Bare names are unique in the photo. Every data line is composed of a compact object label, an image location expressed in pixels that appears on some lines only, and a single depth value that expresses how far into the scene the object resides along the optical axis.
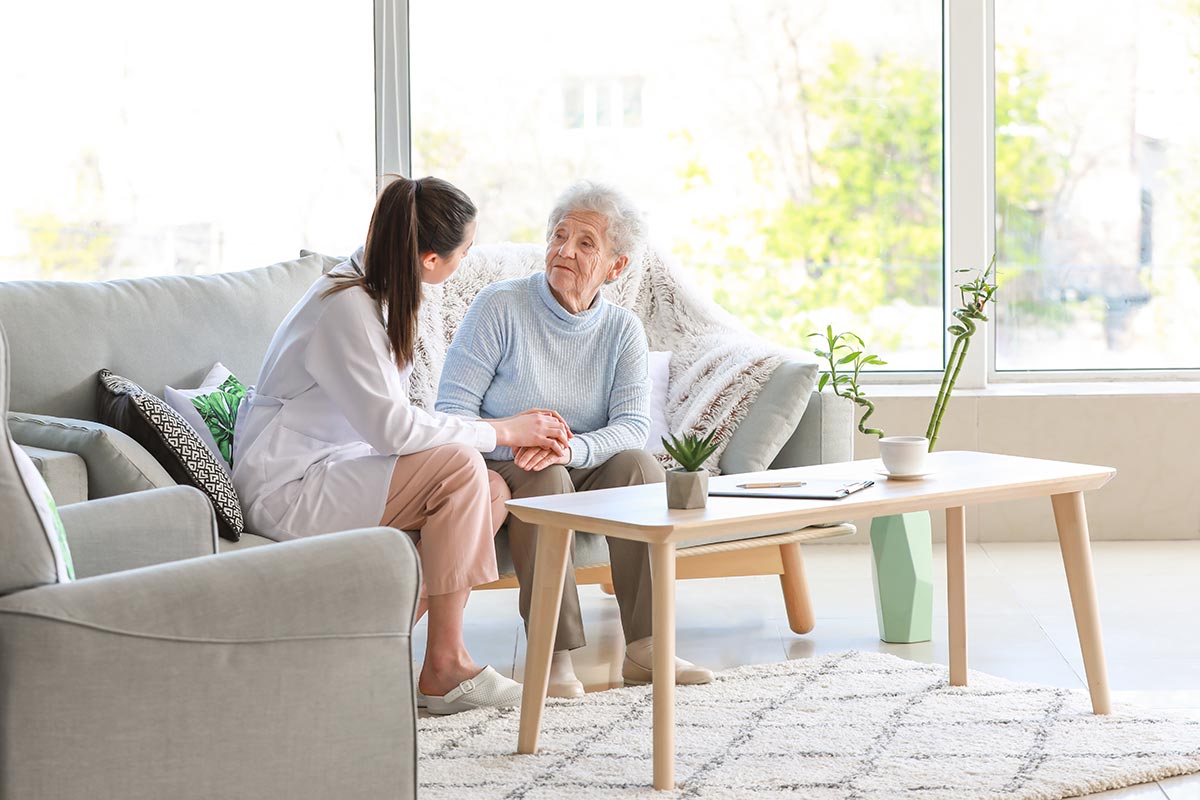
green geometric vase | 6.07
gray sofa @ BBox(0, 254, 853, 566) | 4.72
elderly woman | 5.90
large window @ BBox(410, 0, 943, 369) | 8.88
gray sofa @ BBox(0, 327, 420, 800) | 2.78
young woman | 5.14
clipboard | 4.46
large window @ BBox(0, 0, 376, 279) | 8.50
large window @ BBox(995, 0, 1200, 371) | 8.89
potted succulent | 4.31
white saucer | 4.85
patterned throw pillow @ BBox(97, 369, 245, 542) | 4.93
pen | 4.70
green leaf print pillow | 5.42
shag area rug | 4.27
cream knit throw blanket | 6.44
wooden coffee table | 4.10
